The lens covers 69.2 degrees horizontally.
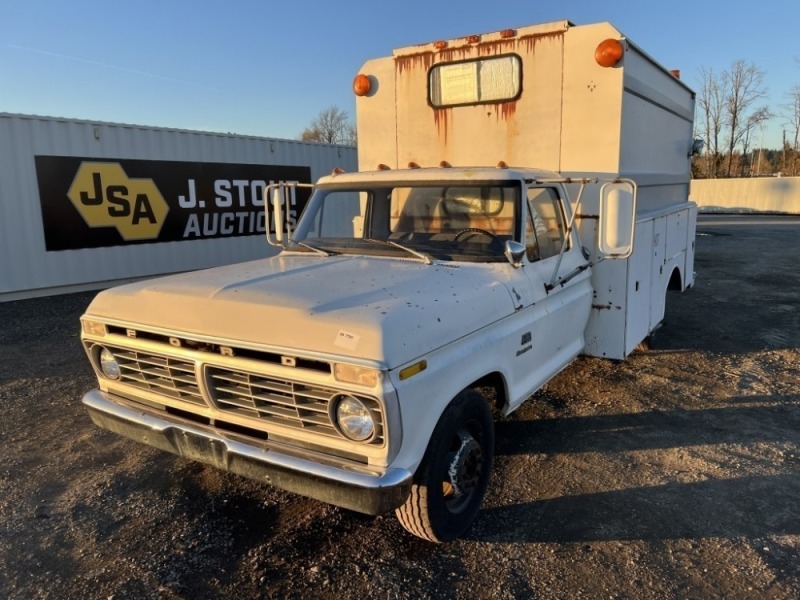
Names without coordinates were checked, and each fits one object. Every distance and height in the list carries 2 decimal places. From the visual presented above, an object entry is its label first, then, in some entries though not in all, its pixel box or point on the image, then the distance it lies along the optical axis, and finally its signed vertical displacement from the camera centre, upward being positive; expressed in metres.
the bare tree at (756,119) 50.34 +5.46
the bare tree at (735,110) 49.53 +6.23
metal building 10.12 -0.09
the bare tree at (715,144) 50.83 +3.50
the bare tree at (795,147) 48.54 +2.91
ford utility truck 2.61 -0.56
